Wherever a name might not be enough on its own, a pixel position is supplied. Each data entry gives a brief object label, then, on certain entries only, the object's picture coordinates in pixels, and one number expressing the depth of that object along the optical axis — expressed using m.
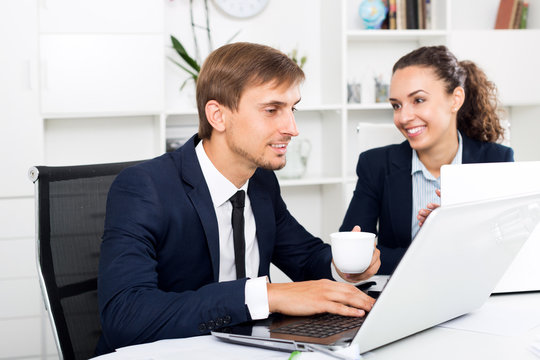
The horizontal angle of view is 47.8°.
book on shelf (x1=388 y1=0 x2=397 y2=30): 3.43
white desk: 0.93
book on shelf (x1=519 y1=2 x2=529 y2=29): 3.65
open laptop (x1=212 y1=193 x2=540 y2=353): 0.84
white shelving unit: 2.86
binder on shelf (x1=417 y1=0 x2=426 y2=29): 3.44
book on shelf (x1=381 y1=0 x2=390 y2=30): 3.46
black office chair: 1.43
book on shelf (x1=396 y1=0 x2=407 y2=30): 3.42
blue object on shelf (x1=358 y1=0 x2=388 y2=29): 3.40
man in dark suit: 1.08
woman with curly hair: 2.06
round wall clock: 3.42
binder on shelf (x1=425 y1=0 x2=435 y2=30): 3.48
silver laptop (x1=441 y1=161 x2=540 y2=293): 1.19
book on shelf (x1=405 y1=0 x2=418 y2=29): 3.43
